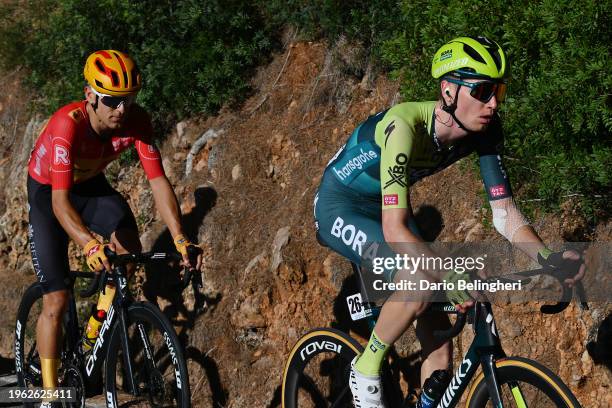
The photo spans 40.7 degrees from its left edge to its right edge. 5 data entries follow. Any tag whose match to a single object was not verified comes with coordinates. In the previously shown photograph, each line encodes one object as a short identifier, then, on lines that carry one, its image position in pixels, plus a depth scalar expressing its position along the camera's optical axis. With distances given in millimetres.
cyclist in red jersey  5840
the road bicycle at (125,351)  5648
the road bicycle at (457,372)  3961
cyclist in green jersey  4227
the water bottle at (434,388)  4488
